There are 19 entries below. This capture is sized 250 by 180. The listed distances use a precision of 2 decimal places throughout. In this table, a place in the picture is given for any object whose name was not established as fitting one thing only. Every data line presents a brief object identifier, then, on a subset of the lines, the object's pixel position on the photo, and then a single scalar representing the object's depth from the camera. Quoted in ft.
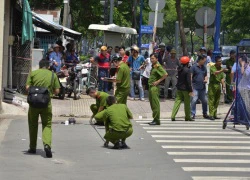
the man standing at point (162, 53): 80.94
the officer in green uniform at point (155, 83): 57.77
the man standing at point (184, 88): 61.62
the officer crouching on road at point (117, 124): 44.24
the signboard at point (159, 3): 76.54
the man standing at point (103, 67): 79.25
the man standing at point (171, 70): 79.56
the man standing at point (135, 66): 76.41
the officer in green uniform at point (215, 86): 64.80
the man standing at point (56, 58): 75.31
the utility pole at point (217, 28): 78.54
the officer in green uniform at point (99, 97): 52.88
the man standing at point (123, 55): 78.74
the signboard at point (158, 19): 78.08
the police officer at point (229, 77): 79.10
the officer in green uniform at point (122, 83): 56.08
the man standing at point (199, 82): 64.95
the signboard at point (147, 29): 105.70
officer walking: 40.37
